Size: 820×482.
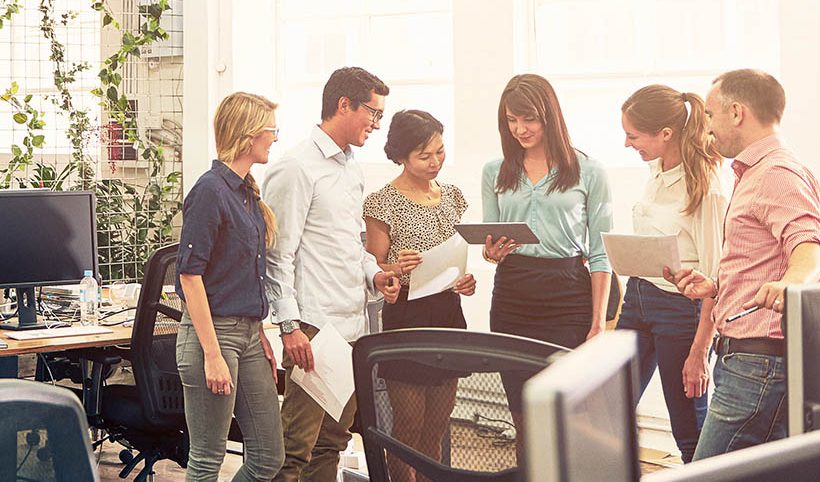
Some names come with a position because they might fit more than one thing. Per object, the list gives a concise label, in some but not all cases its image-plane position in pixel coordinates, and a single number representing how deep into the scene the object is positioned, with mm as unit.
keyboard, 3702
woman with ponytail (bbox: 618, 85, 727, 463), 3088
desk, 3512
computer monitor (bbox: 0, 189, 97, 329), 3885
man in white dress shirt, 2891
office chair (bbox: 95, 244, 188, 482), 3498
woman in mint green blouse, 3070
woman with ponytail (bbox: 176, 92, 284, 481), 2721
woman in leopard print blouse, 3215
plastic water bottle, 4008
